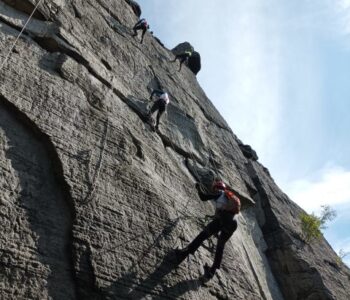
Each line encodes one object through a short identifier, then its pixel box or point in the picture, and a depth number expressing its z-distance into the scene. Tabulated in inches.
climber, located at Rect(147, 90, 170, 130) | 366.5
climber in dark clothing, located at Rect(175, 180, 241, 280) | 262.2
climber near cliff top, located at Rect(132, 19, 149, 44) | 553.6
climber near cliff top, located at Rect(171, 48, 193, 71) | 663.8
